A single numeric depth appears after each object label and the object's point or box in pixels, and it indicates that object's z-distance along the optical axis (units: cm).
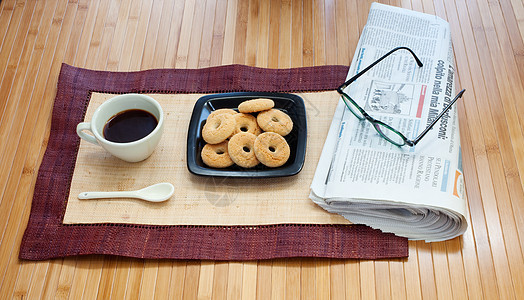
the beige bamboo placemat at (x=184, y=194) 66
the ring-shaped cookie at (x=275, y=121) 68
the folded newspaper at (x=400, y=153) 63
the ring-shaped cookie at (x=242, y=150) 65
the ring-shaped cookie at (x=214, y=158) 66
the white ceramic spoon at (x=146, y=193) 68
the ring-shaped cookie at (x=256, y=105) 69
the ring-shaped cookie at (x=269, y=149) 65
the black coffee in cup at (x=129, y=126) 67
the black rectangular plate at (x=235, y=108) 66
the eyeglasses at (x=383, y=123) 65
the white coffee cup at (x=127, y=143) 64
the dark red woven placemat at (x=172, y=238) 64
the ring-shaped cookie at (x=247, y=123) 69
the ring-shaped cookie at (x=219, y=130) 67
